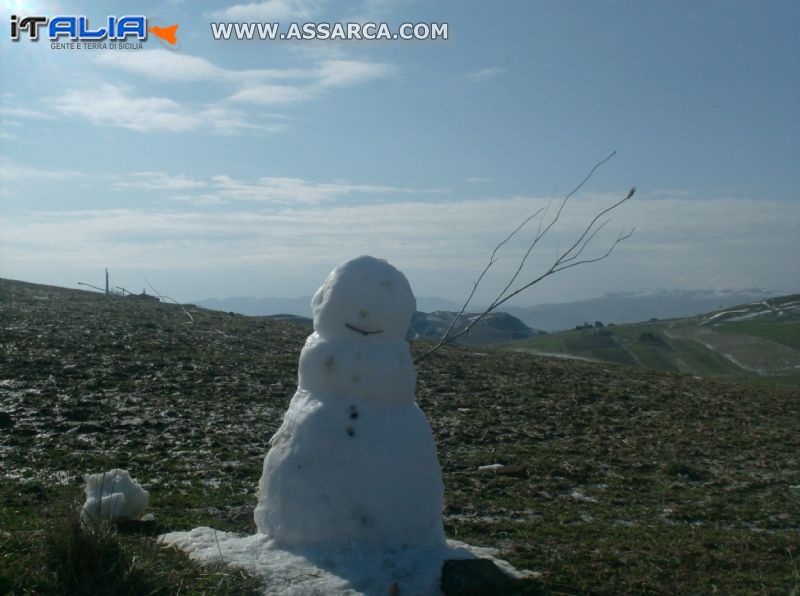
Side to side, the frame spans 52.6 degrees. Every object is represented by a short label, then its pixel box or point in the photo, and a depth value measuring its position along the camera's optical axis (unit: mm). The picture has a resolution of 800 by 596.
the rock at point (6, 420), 11297
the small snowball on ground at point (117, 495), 7039
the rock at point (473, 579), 5730
